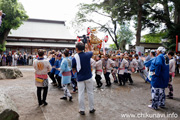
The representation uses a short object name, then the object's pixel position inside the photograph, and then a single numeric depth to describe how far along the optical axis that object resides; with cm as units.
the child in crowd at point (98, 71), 736
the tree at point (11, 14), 1644
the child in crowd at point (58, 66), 693
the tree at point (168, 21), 1572
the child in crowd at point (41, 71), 445
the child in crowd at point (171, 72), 551
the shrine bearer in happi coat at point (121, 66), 784
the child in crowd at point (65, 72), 512
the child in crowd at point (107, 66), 766
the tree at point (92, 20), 1928
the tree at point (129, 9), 1442
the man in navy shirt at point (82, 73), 394
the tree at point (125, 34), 3028
